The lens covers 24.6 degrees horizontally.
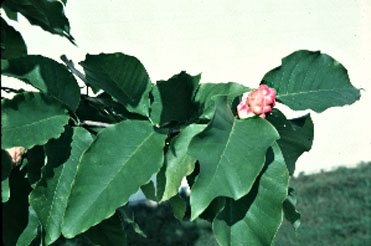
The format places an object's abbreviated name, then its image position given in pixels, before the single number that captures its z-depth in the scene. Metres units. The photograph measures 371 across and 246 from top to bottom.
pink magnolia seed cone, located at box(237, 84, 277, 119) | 0.85
